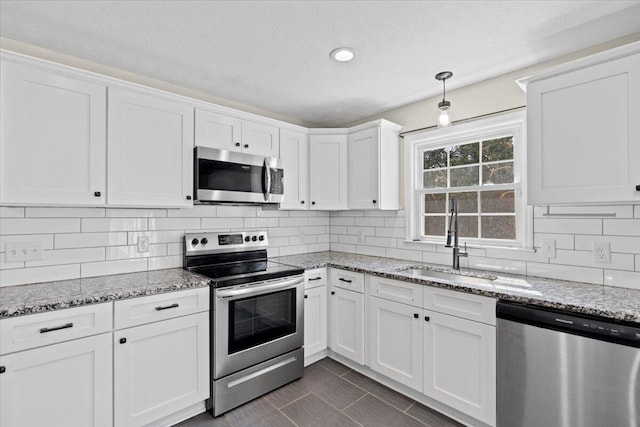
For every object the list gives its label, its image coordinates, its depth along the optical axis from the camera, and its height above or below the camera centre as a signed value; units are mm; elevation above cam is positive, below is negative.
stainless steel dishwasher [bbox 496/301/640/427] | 1389 -748
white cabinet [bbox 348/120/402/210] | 2881 +482
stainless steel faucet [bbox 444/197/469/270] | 2477 -171
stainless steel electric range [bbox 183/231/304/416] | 2094 -758
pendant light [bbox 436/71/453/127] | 2316 +856
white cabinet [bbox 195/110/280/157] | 2436 +692
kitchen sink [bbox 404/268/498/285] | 2193 -455
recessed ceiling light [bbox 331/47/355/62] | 1978 +1058
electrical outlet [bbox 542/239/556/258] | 2109 -213
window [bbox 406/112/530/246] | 2383 +306
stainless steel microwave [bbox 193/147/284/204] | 2379 +323
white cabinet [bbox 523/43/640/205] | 1582 +474
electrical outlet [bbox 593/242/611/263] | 1904 -217
